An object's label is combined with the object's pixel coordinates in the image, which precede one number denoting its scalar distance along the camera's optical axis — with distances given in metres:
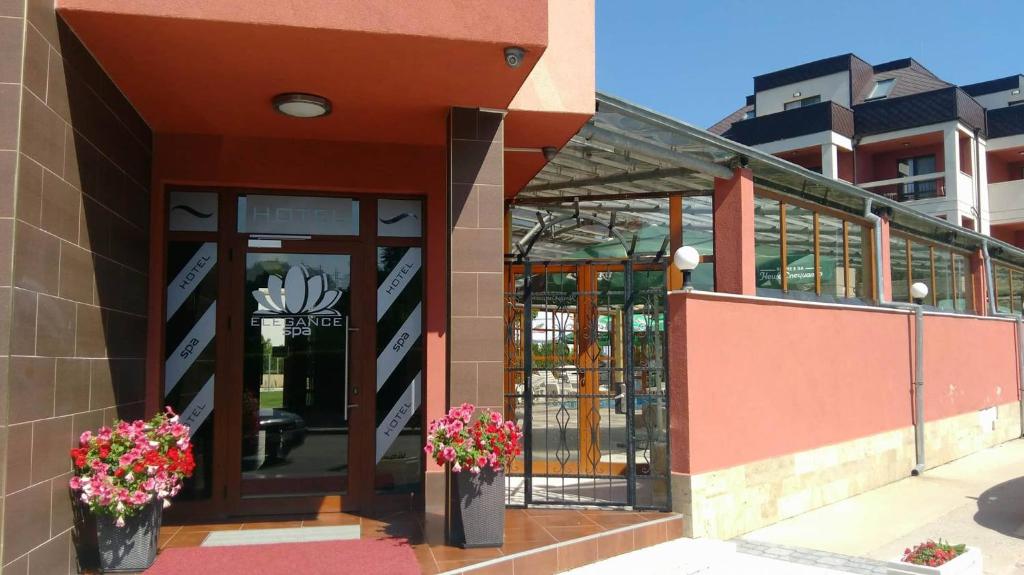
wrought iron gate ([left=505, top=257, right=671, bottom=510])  6.88
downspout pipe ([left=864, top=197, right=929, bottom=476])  10.89
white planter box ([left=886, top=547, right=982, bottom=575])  5.62
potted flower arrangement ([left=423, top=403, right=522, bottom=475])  5.34
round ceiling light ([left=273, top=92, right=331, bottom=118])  5.47
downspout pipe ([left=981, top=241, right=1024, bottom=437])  15.45
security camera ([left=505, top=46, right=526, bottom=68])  4.83
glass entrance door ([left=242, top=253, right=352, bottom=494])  6.50
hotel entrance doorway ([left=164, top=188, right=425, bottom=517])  6.39
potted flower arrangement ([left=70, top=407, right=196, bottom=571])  4.52
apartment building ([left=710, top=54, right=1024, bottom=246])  24.39
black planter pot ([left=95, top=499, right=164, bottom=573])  4.65
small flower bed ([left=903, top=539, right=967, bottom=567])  5.77
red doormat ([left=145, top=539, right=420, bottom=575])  4.93
